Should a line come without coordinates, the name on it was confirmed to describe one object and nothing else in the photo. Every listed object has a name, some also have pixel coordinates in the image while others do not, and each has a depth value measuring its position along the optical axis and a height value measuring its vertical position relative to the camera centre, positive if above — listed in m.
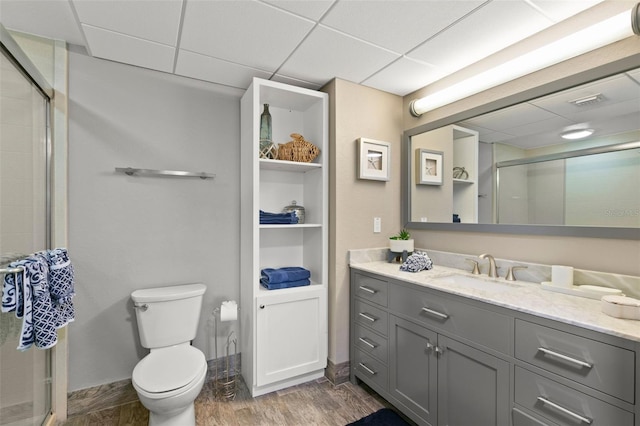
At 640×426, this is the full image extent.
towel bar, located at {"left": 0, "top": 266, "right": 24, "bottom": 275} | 1.22 -0.25
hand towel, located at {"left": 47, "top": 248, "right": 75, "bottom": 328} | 1.49 -0.37
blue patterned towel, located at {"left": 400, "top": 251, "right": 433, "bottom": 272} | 2.04 -0.36
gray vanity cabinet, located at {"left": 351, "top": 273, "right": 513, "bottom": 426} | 1.38 -0.79
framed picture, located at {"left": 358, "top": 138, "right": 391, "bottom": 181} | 2.33 +0.41
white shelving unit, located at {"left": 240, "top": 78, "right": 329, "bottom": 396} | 2.11 -0.28
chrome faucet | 1.90 -0.34
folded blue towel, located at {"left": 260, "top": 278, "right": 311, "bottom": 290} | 2.21 -0.55
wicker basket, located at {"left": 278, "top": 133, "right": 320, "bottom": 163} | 2.28 +0.46
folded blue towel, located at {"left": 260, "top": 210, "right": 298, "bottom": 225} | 2.19 -0.05
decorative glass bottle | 2.21 +0.55
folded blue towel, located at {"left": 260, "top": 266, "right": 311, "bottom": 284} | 2.21 -0.47
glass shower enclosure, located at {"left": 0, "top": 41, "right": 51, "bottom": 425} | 1.37 +0.01
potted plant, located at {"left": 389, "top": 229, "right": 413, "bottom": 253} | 2.34 -0.25
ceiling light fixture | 1.38 +0.84
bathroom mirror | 1.44 +0.28
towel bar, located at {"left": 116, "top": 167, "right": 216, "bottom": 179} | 2.04 +0.27
